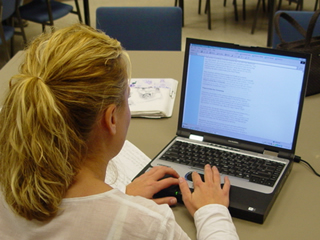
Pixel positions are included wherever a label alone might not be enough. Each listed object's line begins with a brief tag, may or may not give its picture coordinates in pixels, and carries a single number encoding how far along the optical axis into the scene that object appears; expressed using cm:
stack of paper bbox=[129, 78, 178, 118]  135
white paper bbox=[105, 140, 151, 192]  102
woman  63
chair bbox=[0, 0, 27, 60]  283
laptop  100
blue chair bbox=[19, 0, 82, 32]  340
